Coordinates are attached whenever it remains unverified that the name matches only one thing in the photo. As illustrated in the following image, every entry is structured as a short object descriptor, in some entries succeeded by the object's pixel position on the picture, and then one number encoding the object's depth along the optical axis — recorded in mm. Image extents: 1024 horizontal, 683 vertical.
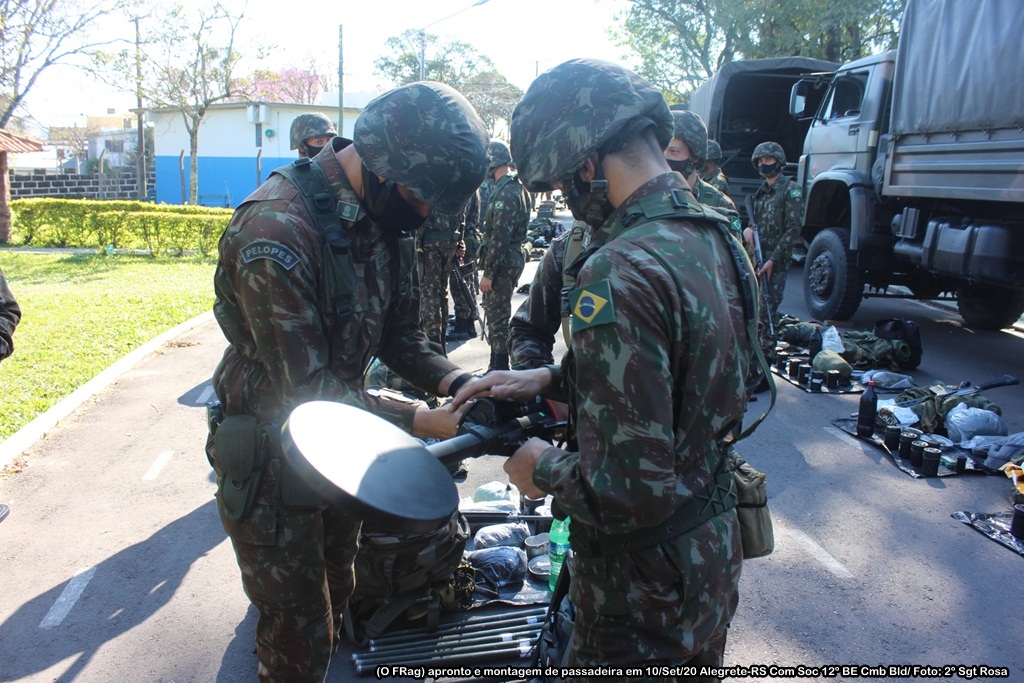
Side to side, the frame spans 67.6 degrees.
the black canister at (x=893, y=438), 5625
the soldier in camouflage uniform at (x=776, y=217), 8008
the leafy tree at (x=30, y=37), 19050
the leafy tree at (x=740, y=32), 21438
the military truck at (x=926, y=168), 6844
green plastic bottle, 3560
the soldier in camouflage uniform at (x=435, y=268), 7258
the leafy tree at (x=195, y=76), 25438
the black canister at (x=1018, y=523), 4230
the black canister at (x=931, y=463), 5199
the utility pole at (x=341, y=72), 27875
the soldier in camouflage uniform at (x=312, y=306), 2049
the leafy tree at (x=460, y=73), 37344
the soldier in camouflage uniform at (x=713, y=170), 8078
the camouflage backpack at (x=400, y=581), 3209
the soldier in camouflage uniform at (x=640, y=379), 1582
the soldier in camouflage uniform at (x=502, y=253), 7367
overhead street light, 27747
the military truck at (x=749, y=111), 14289
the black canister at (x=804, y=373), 7371
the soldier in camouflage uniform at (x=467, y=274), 8953
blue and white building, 36500
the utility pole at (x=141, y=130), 23344
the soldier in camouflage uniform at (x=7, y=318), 3840
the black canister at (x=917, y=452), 5344
